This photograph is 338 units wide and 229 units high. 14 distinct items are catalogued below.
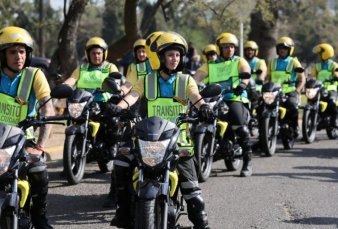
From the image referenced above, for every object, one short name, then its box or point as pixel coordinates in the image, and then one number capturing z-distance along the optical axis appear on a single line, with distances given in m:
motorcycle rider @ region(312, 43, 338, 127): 22.26
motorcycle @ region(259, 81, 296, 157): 17.77
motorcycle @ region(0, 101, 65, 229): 7.38
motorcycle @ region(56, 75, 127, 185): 13.86
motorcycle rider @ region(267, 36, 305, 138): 19.46
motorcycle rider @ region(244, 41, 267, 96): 20.00
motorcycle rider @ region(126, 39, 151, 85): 16.08
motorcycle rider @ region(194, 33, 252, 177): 15.27
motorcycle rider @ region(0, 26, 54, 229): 8.68
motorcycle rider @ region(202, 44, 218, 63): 22.34
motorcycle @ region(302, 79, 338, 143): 20.99
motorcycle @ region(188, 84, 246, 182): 13.89
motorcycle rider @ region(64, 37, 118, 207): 15.23
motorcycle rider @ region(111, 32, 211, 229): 8.88
